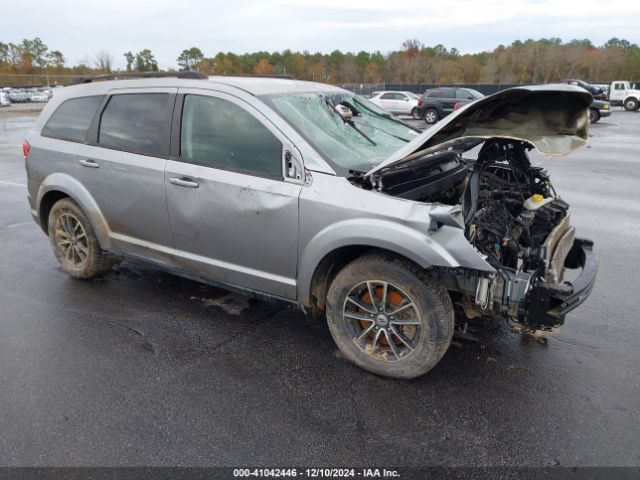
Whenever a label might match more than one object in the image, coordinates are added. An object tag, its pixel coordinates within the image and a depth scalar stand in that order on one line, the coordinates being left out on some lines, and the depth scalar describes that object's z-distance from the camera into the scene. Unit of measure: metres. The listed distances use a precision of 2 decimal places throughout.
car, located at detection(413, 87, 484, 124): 24.50
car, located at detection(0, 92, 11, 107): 37.88
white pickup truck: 34.97
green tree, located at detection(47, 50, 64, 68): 93.75
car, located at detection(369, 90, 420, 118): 28.05
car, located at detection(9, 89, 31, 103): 49.34
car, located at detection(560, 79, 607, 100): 32.59
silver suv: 3.05
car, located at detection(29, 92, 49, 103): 49.31
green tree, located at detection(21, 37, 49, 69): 93.00
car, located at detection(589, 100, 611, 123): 24.50
